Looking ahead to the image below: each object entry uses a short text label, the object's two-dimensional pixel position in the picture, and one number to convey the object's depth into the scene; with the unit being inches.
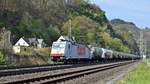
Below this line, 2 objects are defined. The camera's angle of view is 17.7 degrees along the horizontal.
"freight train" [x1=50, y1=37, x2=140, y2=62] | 2325.3
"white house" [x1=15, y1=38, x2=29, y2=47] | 3535.9
